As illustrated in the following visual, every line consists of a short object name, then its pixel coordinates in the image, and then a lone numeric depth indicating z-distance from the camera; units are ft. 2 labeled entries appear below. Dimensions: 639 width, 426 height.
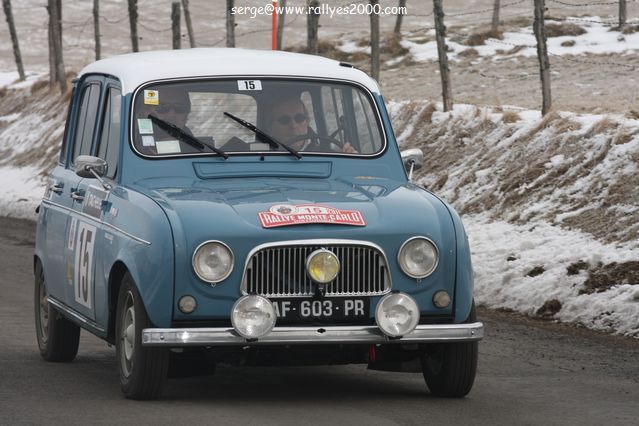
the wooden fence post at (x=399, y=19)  198.51
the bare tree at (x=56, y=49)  145.18
